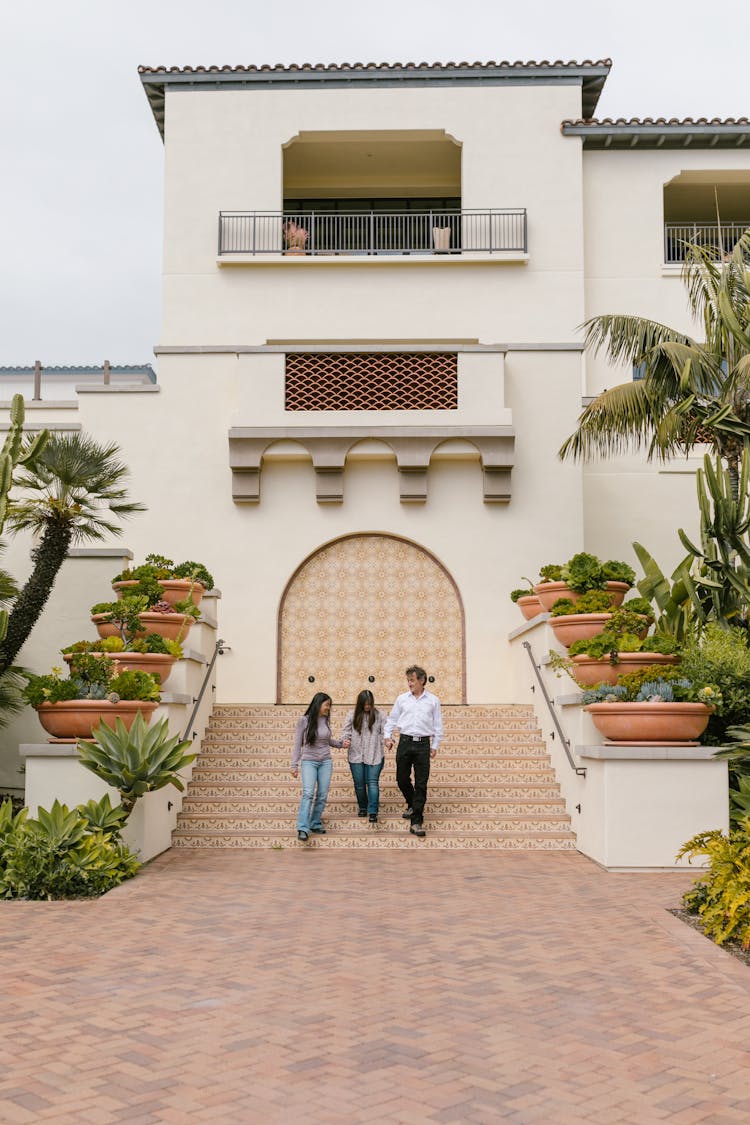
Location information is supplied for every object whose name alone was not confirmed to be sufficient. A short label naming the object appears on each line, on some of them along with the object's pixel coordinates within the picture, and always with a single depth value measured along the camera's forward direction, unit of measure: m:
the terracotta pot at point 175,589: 15.02
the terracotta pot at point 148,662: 13.17
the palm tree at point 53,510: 14.18
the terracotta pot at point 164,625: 14.12
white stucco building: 18.45
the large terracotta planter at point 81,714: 11.66
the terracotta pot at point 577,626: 14.04
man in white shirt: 12.77
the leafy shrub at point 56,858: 9.93
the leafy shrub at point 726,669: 12.41
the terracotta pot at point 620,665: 12.68
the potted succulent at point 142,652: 13.15
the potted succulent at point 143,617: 13.75
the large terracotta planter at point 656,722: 11.55
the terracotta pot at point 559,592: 15.09
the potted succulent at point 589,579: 14.91
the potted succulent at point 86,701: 11.67
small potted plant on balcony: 20.49
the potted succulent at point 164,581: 14.78
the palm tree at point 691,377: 14.11
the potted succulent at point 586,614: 13.75
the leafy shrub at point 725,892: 7.96
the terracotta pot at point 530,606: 16.48
